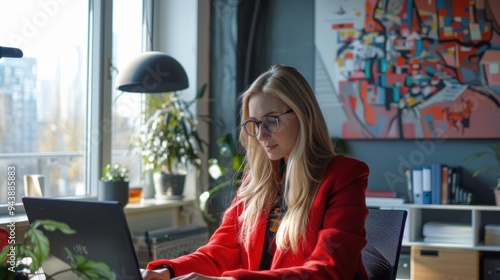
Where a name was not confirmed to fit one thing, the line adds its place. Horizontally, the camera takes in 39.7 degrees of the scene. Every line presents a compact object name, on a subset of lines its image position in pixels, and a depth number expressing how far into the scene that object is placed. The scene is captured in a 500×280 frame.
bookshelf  4.22
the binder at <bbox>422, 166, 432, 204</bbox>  4.43
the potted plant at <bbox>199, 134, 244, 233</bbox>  4.71
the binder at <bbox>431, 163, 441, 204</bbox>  4.41
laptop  1.46
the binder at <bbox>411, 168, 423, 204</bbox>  4.46
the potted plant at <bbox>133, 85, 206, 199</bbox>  4.45
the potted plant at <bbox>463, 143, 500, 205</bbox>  4.54
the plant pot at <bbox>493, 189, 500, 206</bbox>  4.32
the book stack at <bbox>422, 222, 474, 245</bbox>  4.30
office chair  2.08
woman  1.86
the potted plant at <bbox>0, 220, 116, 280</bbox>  1.11
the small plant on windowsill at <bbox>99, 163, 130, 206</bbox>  3.88
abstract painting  4.54
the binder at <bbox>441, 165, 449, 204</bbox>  4.40
